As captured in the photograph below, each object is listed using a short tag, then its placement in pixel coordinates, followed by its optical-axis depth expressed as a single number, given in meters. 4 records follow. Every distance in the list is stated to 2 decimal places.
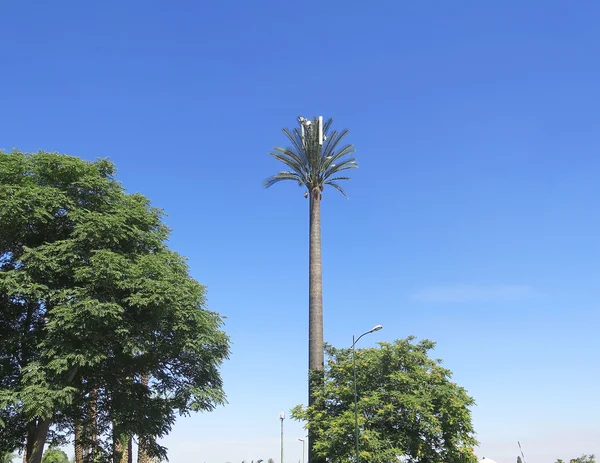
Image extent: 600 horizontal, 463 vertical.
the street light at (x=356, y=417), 25.92
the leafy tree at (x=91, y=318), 26.62
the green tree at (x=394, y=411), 28.80
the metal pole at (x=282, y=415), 42.64
